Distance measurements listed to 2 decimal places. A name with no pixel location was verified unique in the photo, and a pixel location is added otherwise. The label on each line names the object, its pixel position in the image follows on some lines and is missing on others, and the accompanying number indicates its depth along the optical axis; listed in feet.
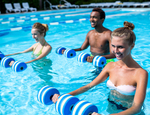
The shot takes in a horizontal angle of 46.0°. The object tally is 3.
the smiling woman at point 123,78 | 6.06
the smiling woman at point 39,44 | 12.92
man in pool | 12.25
